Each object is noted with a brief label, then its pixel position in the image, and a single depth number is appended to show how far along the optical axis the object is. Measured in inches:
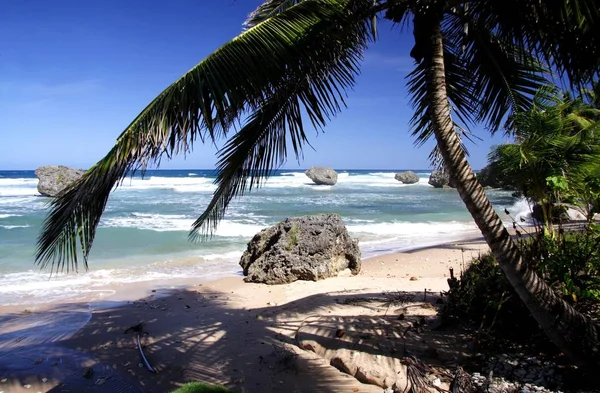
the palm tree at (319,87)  118.6
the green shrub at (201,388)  118.5
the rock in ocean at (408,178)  2140.7
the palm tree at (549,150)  164.9
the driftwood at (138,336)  179.2
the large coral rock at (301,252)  323.9
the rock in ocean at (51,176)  1254.9
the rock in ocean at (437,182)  1739.7
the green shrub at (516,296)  140.6
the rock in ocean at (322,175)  1908.2
